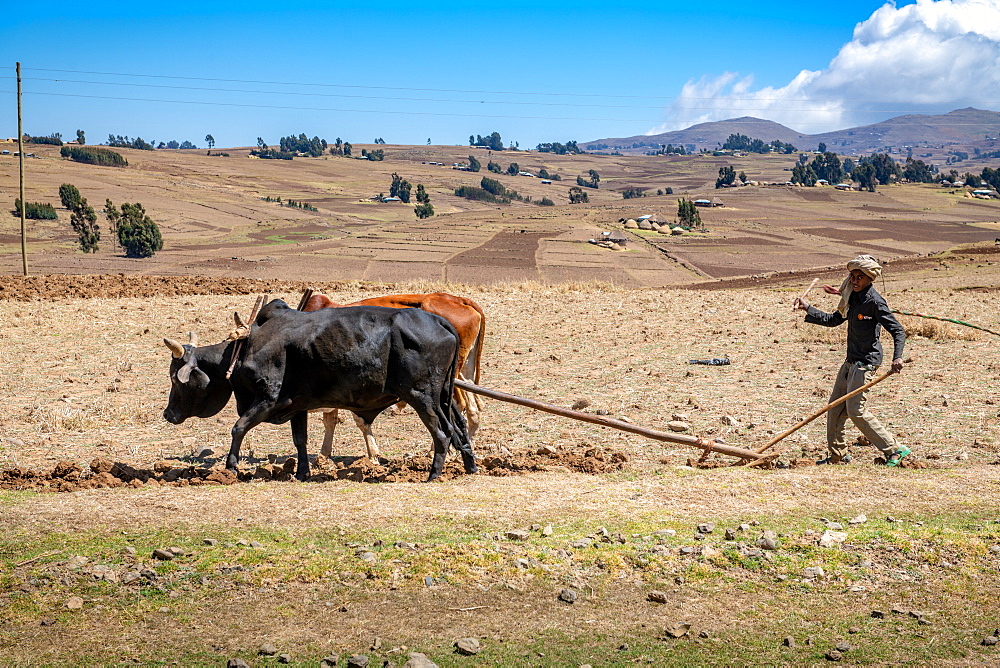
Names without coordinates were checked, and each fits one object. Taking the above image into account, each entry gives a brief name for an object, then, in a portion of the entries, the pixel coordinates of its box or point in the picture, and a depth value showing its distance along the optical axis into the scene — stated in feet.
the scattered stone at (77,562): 23.04
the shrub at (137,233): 208.33
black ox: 33.37
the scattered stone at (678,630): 20.30
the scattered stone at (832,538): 25.23
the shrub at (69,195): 269.64
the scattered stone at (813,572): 23.58
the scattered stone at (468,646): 19.51
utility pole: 117.89
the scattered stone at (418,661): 18.84
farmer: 34.47
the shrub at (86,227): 216.13
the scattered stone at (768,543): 25.13
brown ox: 40.14
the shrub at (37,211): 249.14
